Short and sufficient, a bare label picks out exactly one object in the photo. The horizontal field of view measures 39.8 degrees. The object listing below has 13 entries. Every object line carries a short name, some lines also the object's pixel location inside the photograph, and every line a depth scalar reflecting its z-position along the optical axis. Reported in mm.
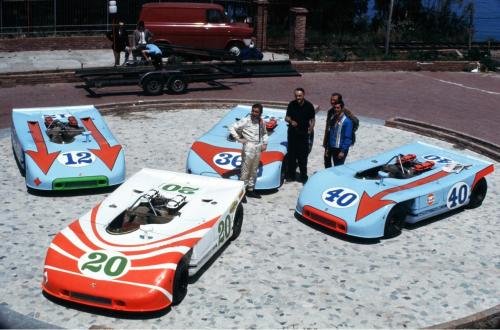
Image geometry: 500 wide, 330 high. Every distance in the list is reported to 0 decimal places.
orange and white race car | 8164
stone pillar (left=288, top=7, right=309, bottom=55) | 26703
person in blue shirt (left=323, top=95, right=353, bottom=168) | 12234
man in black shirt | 12492
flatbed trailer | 19656
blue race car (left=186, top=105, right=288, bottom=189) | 12445
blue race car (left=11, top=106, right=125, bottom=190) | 11898
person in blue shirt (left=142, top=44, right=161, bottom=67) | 20062
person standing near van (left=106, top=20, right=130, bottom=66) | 22047
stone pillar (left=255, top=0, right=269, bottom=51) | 27922
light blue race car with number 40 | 10688
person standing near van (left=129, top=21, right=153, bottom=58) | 21297
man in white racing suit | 11922
